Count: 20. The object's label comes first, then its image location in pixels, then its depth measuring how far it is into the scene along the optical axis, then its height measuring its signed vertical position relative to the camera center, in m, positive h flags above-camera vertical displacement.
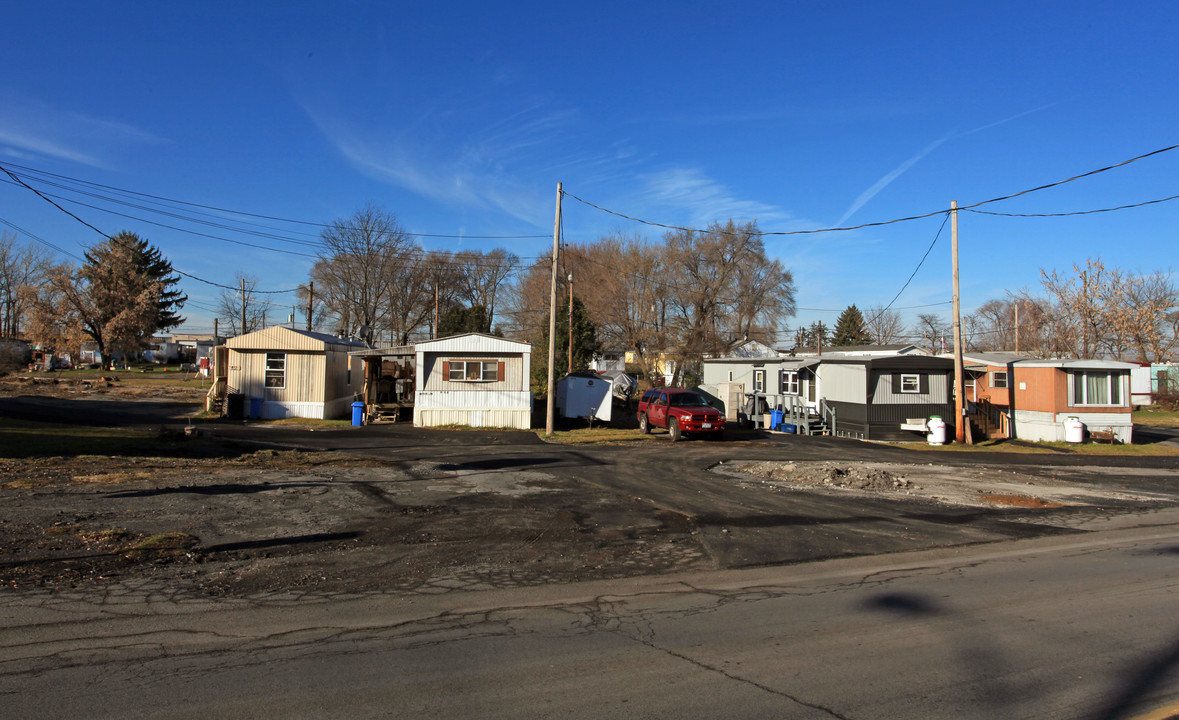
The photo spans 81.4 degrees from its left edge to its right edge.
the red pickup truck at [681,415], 23.69 -0.97
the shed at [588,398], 28.86 -0.51
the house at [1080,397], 25.73 -0.13
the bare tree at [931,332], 82.24 +7.71
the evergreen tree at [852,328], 79.38 +7.24
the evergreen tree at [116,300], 59.00 +6.84
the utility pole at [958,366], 23.28 +0.89
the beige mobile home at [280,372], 27.80 +0.36
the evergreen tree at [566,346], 41.66 +2.61
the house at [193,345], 85.25 +4.69
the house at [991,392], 27.92 +0.01
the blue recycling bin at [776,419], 29.41 -1.30
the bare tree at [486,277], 64.06 +10.09
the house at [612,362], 58.23 +2.42
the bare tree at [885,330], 88.38 +8.04
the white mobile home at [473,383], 26.59 +0.06
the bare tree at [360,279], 52.91 +8.14
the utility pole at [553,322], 23.25 +2.17
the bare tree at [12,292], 63.56 +8.09
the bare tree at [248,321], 73.81 +6.82
